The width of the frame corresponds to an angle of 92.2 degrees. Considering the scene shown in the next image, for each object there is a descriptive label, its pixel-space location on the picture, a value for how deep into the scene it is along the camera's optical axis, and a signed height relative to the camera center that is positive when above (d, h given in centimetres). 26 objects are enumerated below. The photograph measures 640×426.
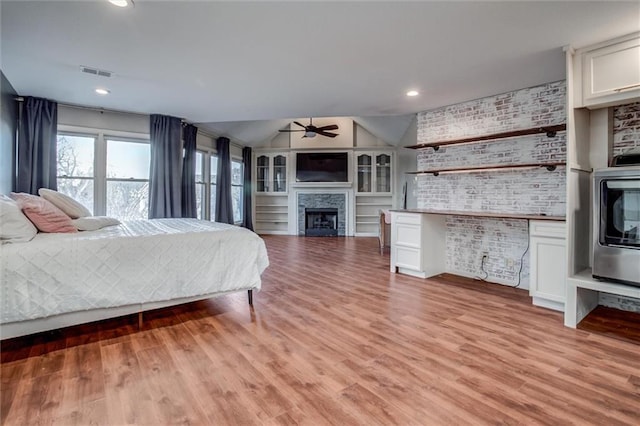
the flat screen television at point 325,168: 840 +123
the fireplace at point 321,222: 853 -25
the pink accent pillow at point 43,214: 232 -1
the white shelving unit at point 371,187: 839 +72
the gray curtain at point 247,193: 830 +54
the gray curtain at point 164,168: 493 +73
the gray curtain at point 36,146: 390 +86
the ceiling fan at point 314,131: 682 +184
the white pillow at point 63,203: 283 +9
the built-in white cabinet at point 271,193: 876 +56
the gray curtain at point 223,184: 688 +65
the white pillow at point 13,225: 198 -9
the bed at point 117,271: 196 -44
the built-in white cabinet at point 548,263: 275 -46
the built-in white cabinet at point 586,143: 235 +63
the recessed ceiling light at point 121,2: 194 +134
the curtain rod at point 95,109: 388 +151
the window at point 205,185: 624 +58
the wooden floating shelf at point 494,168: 325 +55
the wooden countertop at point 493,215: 280 -1
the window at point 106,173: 443 +61
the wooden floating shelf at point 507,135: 317 +90
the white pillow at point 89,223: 271 -10
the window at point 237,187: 792 +67
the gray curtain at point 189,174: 543 +69
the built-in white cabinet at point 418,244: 397 -41
